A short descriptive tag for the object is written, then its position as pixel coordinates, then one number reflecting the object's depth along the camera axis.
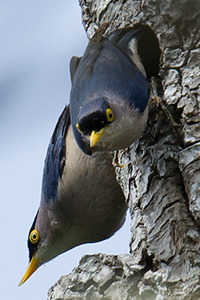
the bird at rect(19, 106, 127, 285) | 9.55
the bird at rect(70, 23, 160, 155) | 7.18
